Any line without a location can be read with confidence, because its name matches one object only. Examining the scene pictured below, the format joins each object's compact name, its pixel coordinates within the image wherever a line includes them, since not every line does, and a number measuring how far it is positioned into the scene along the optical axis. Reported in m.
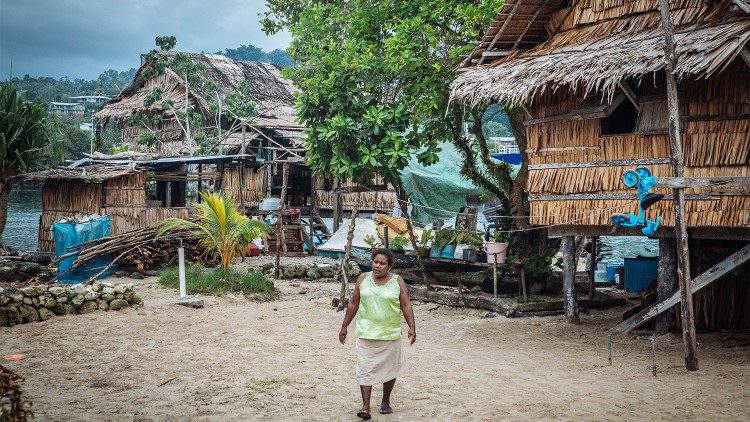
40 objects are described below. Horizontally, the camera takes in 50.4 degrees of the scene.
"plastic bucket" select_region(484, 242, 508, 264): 14.46
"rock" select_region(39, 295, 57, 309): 13.10
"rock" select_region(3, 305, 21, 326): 12.52
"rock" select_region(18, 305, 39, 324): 12.70
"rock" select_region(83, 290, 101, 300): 13.72
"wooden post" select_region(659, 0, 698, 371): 8.82
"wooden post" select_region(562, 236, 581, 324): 12.97
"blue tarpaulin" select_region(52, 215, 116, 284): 18.09
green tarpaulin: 25.70
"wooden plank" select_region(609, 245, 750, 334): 9.93
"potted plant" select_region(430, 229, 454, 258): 15.76
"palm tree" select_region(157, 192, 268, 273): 16.11
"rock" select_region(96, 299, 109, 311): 13.78
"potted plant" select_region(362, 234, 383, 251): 16.66
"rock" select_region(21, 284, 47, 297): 13.01
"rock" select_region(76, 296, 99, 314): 13.57
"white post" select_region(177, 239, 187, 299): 14.84
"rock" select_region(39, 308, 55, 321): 12.93
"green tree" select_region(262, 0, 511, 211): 14.70
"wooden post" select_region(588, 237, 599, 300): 15.26
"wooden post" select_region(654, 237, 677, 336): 11.51
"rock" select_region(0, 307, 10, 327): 12.40
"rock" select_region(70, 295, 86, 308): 13.52
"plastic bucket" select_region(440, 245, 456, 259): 15.79
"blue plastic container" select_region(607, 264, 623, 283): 19.90
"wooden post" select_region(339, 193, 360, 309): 14.82
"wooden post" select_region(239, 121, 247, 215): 24.17
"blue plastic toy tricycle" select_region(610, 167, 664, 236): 9.19
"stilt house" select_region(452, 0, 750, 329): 10.08
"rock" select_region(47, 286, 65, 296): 13.36
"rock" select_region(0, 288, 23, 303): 12.73
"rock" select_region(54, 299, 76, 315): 13.29
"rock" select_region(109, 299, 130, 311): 13.84
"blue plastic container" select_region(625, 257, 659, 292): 17.44
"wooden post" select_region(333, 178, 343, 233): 23.49
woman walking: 6.93
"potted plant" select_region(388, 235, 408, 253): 17.63
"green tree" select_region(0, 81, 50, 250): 21.36
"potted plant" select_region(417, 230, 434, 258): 15.87
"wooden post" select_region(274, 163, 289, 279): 22.35
